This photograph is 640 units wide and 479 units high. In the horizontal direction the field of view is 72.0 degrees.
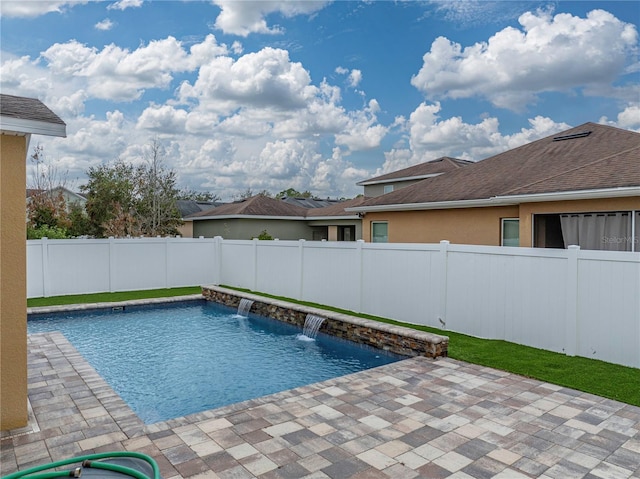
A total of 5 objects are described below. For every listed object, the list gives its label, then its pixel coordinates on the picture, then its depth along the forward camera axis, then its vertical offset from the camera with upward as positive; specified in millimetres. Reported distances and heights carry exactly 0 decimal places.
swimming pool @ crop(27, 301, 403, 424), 6680 -2465
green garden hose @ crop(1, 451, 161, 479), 3364 -1915
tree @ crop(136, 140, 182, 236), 26327 +2051
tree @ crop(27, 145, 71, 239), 17859 +1364
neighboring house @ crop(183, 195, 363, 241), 25438 +528
